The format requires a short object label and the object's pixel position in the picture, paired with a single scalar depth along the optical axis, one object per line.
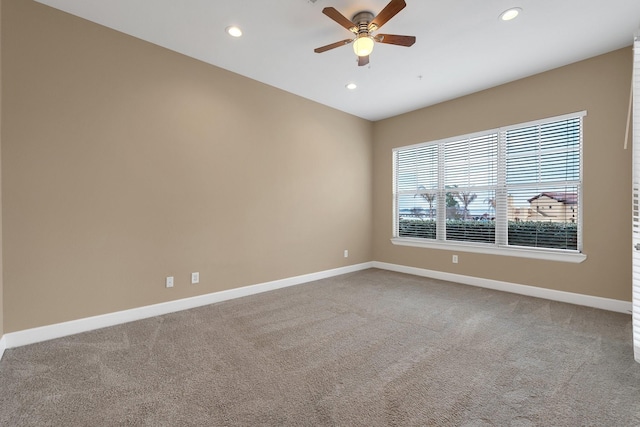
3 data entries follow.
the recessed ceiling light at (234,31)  2.83
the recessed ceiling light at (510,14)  2.54
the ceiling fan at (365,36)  2.42
